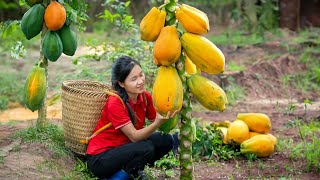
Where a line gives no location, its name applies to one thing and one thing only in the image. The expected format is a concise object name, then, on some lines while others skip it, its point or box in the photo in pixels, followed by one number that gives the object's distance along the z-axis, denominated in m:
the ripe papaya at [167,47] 3.21
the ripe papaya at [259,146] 4.92
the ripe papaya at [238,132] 5.03
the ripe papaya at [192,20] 3.25
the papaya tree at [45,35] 4.26
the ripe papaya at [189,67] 3.50
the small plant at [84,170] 4.18
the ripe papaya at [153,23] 3.29
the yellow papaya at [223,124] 5.36
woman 4.00
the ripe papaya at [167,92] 3.20
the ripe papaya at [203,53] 3.22
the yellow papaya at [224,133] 5.13
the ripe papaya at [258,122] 5.12
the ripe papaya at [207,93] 3.28
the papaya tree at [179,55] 3.21
